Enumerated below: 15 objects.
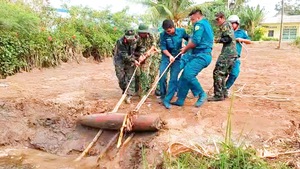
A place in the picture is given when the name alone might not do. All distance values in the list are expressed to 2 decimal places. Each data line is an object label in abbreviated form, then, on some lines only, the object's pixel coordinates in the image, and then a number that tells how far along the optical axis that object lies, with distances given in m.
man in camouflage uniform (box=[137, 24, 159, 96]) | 4.43
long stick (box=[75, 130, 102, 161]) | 3.59
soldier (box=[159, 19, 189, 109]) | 4.26
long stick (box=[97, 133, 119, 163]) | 3.50
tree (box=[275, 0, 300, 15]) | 35.99
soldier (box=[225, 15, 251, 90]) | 4.52
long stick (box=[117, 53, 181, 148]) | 3.43
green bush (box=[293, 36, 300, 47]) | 16.54
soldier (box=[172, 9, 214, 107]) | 3.93
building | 25.98
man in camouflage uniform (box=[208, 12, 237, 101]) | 4.21
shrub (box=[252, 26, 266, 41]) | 20.98
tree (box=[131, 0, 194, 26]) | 14.63
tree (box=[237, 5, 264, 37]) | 19.01
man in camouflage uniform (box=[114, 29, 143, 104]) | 4.36
